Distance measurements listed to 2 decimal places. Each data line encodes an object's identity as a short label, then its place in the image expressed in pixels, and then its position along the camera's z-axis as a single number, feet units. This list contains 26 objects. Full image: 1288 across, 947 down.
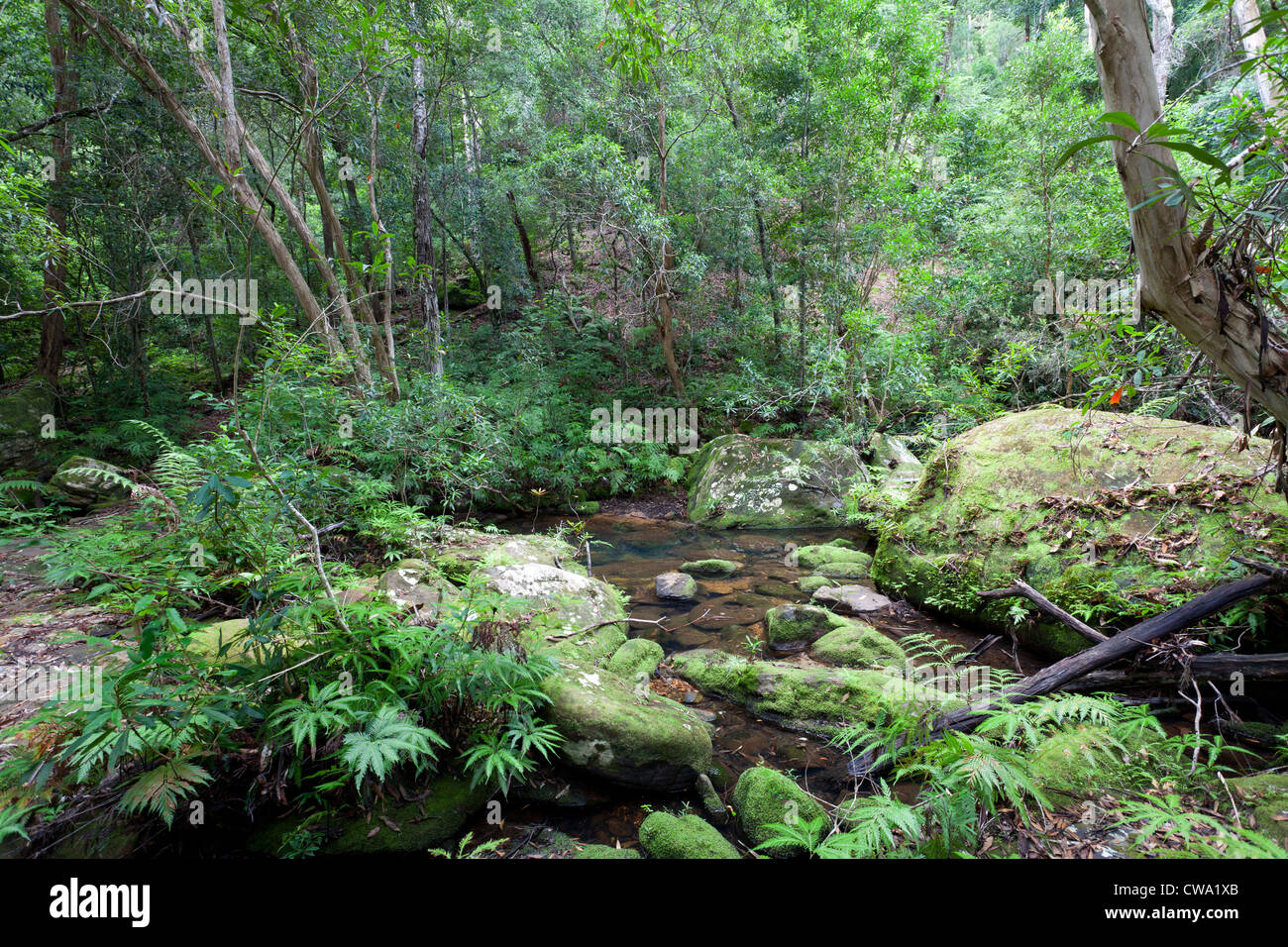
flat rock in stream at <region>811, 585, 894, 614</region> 19.70
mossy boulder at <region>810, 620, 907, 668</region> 15.72
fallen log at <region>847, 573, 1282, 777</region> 11.60
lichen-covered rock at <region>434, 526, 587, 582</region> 18.45
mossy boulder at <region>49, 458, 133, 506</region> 23.15
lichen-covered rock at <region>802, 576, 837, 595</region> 22.00
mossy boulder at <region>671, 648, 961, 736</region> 13.15
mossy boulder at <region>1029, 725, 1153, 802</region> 9.21
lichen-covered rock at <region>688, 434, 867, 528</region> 32.60
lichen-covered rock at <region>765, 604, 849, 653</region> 17.60
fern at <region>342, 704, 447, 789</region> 8.13
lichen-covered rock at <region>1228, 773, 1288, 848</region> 7.86
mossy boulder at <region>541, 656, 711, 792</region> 10.96
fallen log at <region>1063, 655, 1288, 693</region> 10.90
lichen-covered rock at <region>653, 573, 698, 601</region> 21.89
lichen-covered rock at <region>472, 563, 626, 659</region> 15.77
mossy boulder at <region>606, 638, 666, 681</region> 15.69
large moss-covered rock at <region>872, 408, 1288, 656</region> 14.11
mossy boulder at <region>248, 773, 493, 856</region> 8.90
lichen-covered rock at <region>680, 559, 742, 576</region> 24.90
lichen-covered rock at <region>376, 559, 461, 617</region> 13.37
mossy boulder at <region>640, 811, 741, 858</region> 9.21
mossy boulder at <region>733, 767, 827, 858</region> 9.79
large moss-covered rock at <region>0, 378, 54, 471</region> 29.07
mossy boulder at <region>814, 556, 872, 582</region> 22.86
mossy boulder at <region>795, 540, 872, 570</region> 24.70
